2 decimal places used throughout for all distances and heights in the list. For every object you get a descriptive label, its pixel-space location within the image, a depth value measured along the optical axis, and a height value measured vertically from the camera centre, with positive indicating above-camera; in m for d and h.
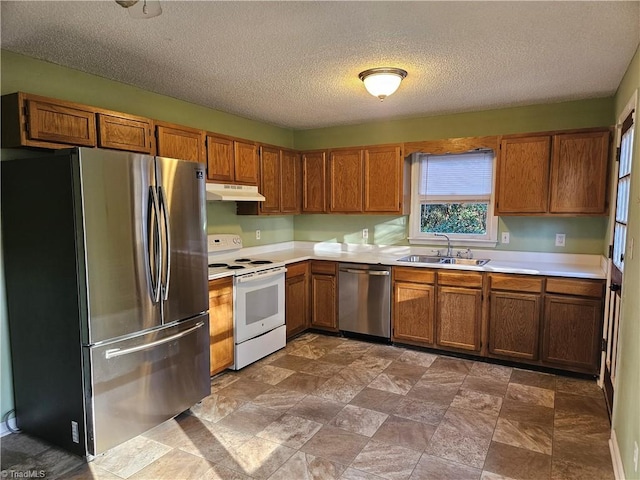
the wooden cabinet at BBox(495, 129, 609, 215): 3.42 +0.33
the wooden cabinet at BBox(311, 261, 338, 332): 4.44 -0.94
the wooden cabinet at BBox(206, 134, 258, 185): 3.65 +0.48
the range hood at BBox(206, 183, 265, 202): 3.56 +0.17
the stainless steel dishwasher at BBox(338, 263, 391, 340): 4.15 -0.92
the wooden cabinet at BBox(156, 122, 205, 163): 3.16 +0.56
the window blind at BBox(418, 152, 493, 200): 4.21 +0.38
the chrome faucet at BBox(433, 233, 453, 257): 4.33 -0.39
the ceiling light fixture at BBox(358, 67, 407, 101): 2.83 +0.93
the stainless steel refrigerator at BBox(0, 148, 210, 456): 2.22 -0.47
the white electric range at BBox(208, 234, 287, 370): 3.53 -0.80
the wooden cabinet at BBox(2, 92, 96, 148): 2.37 +0.54
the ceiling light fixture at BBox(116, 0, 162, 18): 1.53 +0.79
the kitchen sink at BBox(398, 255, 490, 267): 4.09 -0.51
